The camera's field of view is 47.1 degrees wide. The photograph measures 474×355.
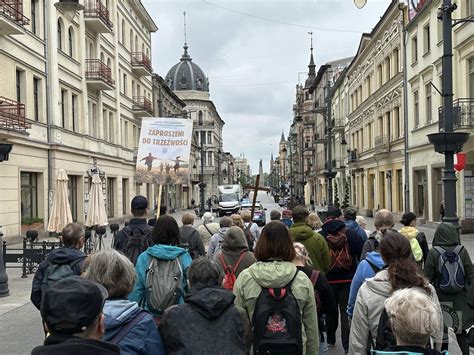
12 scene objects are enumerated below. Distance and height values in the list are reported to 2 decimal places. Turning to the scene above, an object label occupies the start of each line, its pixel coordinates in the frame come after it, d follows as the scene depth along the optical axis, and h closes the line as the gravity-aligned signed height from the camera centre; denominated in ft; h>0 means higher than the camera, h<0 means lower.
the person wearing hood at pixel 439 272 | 18.95 -3.34
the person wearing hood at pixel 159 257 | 14.96 -2.11
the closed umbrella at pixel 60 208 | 52.85 -2.36
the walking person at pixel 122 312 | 10.08 -2.45
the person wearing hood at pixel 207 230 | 31.61 -2.83
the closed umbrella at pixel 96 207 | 59.72 -2.61
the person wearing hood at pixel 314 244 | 20.94 -2.50
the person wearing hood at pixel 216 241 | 25.76 -2.85
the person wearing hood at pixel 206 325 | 10.50 -2.83
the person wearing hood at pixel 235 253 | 17.16 -2.29
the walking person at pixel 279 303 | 12.64 -2.91
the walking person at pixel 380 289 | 12.67 -2.62
